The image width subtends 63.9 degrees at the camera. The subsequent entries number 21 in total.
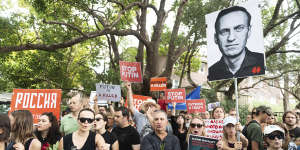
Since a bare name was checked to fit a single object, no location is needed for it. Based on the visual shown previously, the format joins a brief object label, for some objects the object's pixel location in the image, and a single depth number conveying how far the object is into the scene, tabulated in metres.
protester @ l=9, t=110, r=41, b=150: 3.04
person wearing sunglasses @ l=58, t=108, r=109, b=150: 3.01
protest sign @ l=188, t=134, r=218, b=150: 3.25
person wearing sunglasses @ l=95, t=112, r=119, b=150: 3.59
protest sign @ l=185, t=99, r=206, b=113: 7.95
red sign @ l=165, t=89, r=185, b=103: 7.78
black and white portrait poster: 3.83
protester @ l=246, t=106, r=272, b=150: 4.04
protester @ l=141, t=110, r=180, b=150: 3.12
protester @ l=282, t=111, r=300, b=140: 4.29
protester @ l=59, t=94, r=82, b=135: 4.15
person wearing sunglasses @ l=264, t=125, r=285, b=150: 3.23
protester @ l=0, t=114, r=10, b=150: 2.54
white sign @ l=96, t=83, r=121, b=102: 6.09
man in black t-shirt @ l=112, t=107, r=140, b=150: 3.83
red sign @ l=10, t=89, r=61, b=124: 5.38
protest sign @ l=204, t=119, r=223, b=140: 3.93
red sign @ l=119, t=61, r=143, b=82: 6.91
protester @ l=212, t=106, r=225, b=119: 5.26
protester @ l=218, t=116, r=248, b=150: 3.48
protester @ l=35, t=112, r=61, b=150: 3.76
